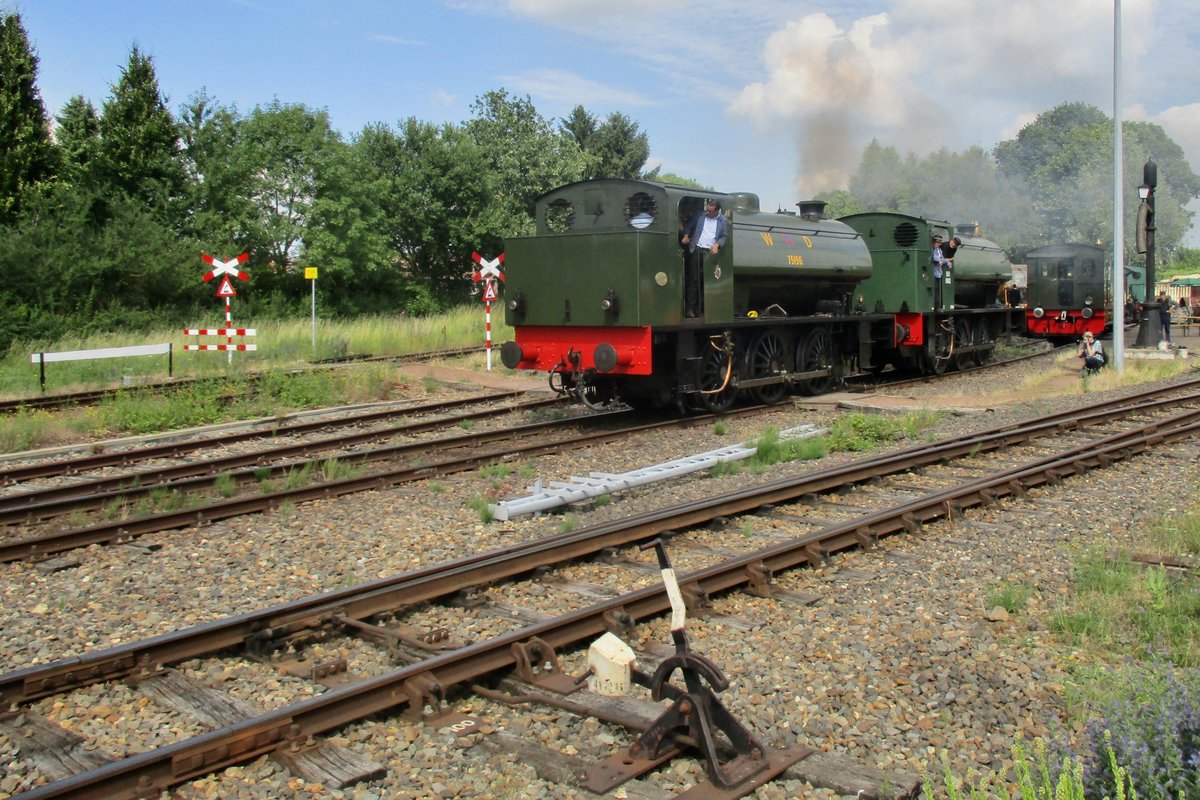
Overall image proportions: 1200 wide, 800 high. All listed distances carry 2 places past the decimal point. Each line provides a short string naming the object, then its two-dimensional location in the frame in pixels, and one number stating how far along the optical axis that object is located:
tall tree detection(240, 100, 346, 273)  29.53
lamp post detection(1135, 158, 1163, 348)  21.16
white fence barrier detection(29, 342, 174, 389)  14.34
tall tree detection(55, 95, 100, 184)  26.88
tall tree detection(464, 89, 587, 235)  36.97
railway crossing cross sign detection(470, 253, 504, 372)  19.20
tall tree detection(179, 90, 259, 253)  28.00
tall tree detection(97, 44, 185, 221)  27.27
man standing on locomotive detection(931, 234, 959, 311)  18.48
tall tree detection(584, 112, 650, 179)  52.38
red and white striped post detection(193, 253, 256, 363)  15.84
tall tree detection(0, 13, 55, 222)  23.86
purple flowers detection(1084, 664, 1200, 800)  2.81
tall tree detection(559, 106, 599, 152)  54.03
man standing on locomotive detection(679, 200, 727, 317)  12.10
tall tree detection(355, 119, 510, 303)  34.59
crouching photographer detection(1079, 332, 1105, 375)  18.64
